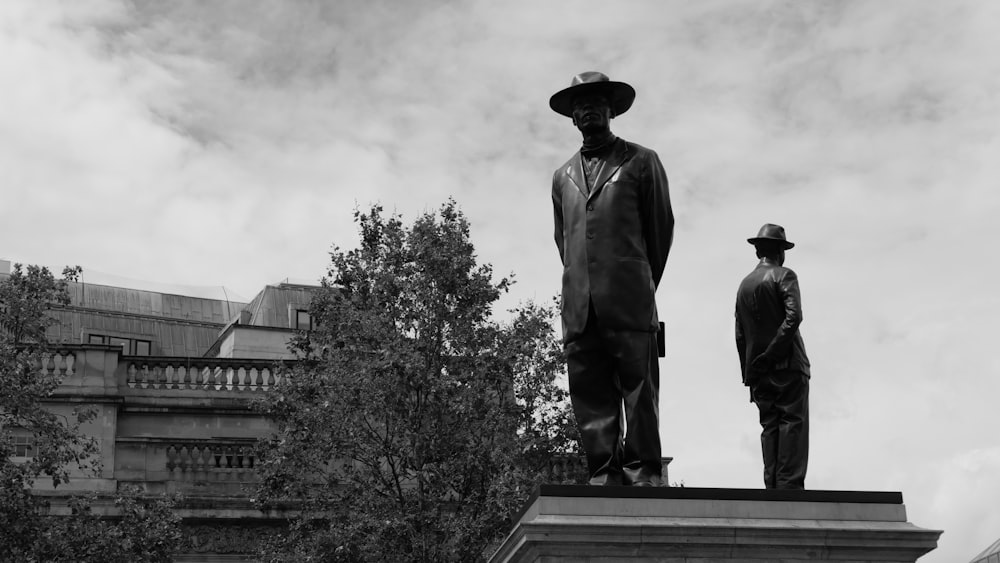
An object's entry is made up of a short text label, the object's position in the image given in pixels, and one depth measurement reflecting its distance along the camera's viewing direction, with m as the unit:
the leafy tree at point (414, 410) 24.31
